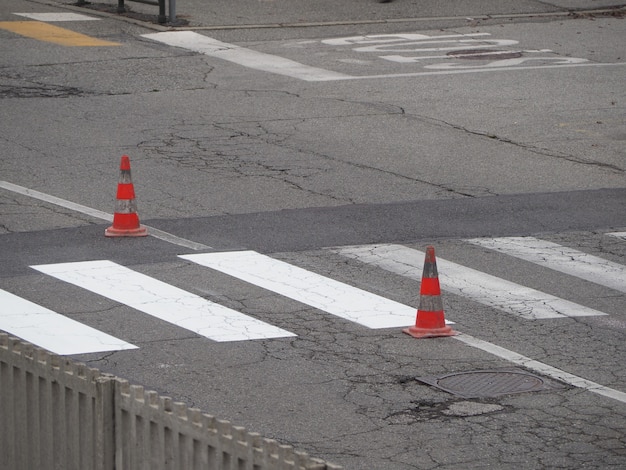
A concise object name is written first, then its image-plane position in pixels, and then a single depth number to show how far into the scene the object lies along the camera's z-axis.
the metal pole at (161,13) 51.37
